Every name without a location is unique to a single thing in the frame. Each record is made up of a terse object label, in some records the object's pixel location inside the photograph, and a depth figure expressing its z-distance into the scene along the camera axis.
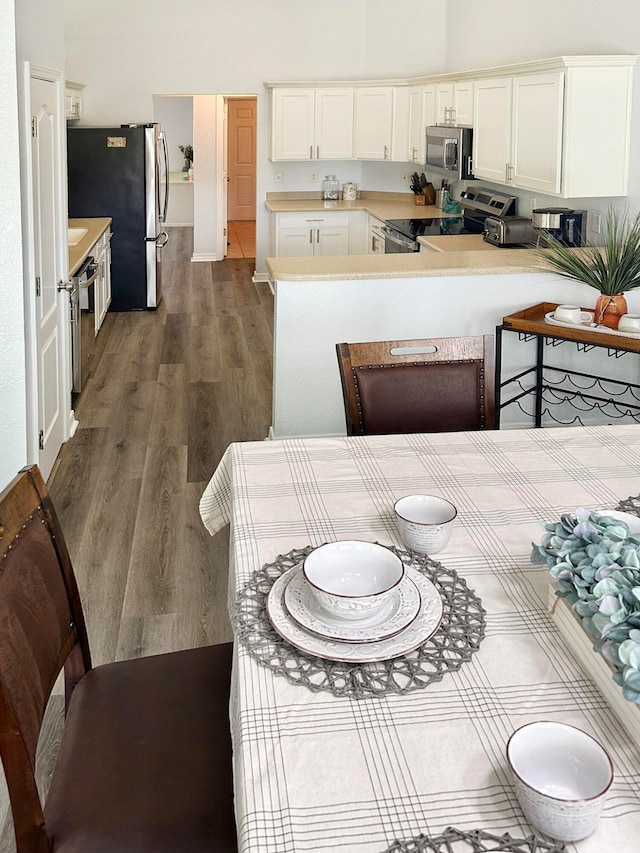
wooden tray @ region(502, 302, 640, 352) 3.48
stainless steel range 5.83
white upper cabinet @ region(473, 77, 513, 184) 5.09
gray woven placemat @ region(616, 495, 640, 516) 1.68
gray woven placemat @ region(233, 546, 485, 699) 1.18
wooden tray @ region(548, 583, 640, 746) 1.07
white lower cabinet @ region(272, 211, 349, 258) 8.05
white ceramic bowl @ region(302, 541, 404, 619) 1.36
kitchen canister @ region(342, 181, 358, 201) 8.54
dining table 0.95
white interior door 3.55
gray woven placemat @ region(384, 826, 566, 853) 0.90
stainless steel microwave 5.88
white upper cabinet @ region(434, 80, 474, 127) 5.81
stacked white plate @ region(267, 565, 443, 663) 1.23
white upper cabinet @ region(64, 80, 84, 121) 7.15
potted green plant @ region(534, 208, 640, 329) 3.45
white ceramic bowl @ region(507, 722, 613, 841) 0.88
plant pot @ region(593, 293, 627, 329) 3.57
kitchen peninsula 3.81
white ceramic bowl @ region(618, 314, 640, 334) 3.46
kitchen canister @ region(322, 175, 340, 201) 8.59
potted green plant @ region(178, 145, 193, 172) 13.79
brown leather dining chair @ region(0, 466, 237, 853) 1.29
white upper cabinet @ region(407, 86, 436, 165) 6.85
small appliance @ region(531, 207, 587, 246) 4.60
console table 4.02
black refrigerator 7.16
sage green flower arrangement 1.08
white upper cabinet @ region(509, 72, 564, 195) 4.37
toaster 5.12
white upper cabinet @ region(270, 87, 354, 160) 8.00
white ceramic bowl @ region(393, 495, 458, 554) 1.50
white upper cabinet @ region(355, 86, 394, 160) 7.79
